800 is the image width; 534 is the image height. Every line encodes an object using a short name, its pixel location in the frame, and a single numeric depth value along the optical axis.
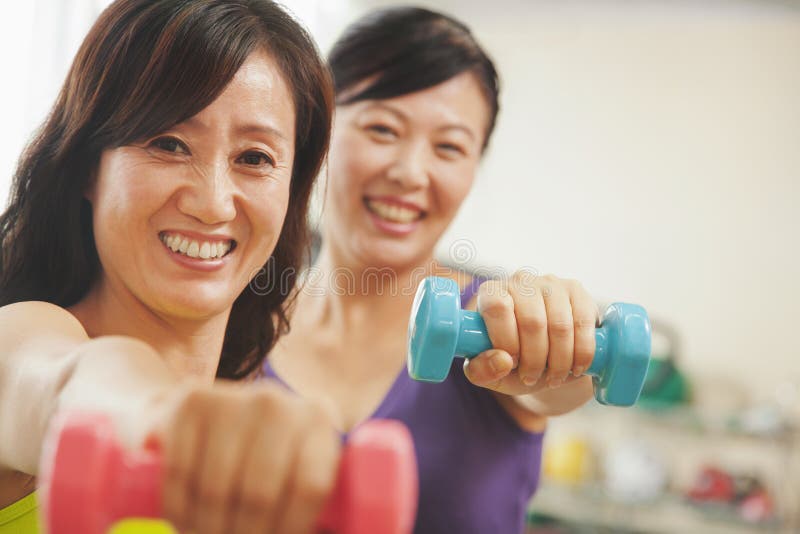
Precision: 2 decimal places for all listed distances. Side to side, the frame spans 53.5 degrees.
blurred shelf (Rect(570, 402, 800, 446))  3.30
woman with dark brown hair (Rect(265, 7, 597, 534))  1.30
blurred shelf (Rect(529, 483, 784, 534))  3.44
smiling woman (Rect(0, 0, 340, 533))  0.66
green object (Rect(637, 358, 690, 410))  3.42
